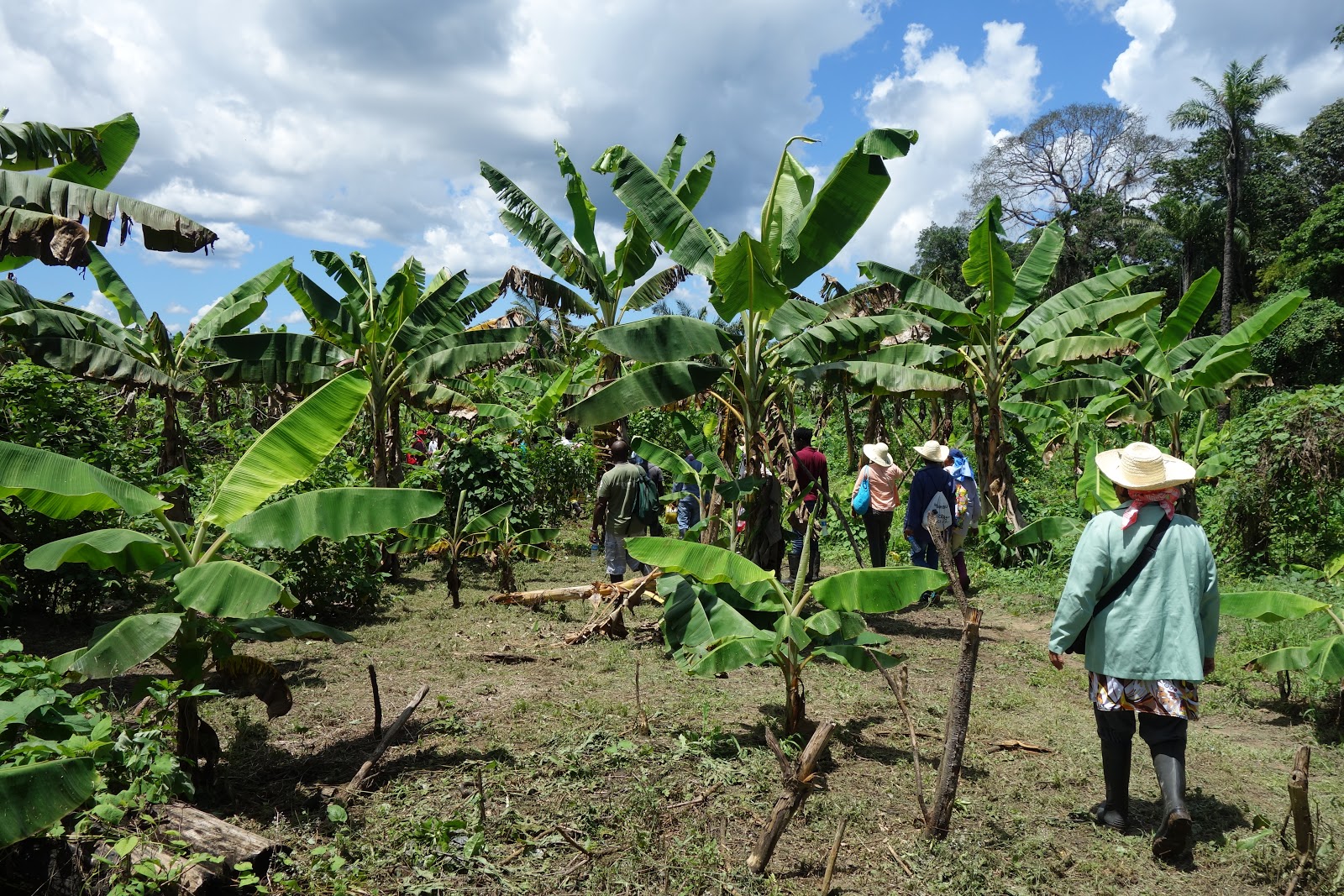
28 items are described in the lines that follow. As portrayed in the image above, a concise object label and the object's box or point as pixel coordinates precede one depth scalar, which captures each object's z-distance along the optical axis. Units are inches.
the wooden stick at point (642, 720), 205.9
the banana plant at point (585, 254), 441.2
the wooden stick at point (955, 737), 148.5
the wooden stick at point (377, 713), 188.1
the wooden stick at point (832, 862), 135.3
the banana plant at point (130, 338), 336.2
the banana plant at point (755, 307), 248.4
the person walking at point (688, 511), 411.8
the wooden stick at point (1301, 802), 128.5
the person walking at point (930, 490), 326.0
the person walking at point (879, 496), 348.2
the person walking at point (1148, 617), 152.4
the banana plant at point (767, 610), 181.5
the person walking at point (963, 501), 339.0
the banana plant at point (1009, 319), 354.3
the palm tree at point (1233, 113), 953.5
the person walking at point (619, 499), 332.2
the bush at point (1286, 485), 346.9
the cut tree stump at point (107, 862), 130.7
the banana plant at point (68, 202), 250.2
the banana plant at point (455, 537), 350.0
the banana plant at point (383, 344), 365.1
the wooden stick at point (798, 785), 141.7
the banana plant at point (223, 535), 148.5
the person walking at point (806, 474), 322.7
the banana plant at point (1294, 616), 184.7
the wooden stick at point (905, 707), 159.5
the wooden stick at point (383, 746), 174.6
